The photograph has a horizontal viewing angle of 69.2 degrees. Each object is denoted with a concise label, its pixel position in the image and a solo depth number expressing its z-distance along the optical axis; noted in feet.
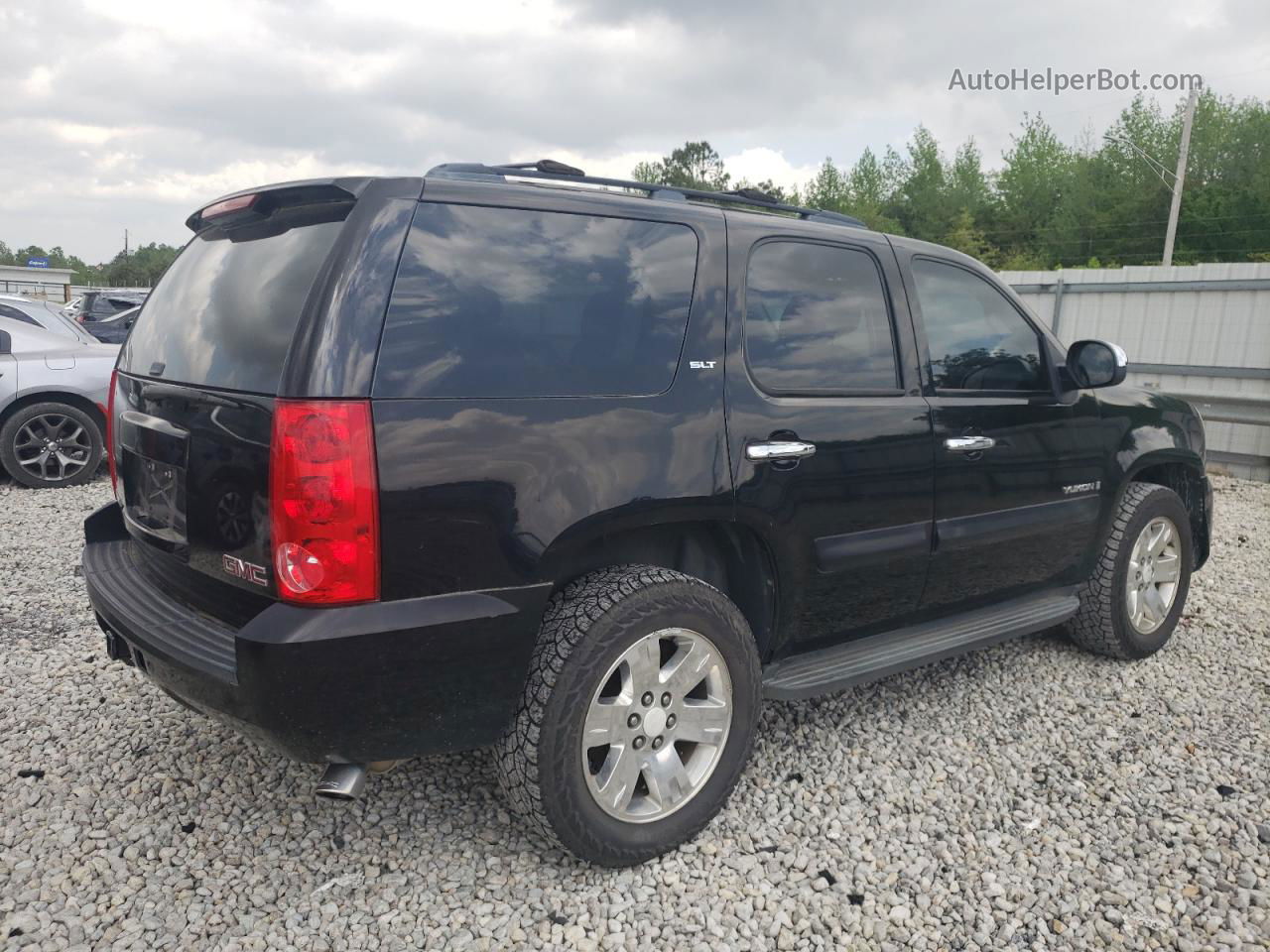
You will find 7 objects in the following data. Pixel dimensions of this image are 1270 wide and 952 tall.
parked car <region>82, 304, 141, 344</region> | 48.29
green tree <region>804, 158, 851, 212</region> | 230.27
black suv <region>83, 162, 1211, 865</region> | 6.99
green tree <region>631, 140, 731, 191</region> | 268.41
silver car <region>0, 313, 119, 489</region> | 24.50
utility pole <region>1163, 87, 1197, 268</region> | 91.76
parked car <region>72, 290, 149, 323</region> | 60.23
